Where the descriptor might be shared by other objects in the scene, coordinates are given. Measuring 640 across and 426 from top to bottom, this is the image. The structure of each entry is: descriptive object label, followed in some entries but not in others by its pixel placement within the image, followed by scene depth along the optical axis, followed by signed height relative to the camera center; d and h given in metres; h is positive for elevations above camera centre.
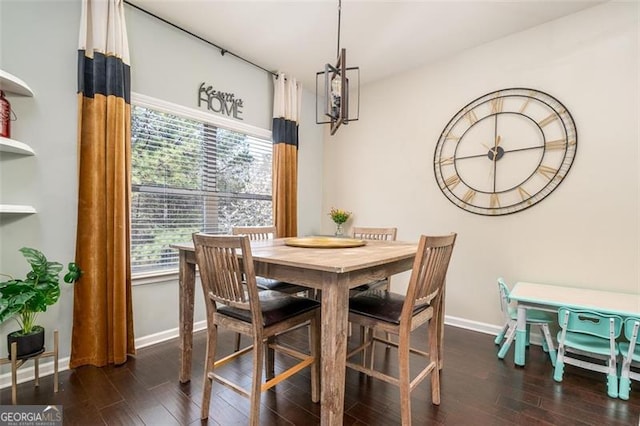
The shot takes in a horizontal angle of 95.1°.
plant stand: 1.68 -0.94
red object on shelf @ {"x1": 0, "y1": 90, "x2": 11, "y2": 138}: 1.71 +0.52
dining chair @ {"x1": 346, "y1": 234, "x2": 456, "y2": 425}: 1.45 -0.57
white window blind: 2.52 +0.28
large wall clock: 2.51 +0.54
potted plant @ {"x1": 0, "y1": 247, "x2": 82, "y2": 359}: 1.62 -0.52
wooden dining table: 1.30 -0.34
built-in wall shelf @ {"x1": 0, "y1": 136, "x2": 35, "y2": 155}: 1.65 +0.34
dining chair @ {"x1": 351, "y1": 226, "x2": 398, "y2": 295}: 2.32 -0.27
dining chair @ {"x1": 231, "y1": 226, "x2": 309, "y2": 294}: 2.22 -0.29
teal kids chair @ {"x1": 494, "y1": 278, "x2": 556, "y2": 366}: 2.18 -0.87
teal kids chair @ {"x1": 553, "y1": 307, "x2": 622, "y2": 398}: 1.81 -0.85
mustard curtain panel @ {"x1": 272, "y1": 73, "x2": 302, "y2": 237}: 3.45 +0.65
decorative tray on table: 1.95 -0.25
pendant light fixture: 1.85 +0.74
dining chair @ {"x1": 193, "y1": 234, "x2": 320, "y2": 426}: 1.41 -0.58
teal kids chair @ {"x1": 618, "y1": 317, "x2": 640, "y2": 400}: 1.76 -0.91
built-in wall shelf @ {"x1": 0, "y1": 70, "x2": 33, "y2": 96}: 1.64 +0.71
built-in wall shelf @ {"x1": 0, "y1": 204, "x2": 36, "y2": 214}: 1.67 -0.02
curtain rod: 2.42 +1.62
